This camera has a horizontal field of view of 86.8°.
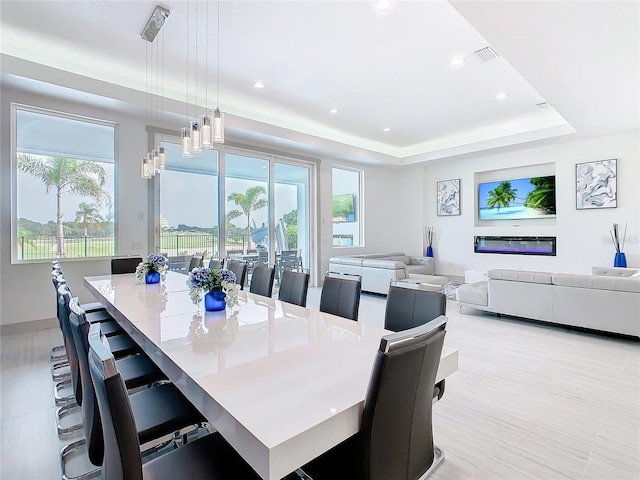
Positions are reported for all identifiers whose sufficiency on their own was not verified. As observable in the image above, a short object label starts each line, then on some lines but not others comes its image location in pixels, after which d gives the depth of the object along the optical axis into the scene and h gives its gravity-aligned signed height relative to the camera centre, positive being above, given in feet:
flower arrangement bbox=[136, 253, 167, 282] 10.47 -0.80
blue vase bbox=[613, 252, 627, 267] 19.03 -1.14
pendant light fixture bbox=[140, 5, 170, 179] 10.09 +6.74
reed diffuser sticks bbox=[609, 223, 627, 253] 19.58 +0.11
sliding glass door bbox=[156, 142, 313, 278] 17.61 +2.01
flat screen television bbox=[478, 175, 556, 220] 22.81 +2.97
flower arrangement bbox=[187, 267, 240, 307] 6.83 -0.84
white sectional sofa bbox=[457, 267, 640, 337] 11.67 -2.29
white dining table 2.80 -1.52
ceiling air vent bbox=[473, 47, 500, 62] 12.14 +6.84
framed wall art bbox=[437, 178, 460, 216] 26.96 +3.48
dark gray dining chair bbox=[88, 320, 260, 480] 2.79 -1.95
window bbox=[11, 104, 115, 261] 13.52 +2.35
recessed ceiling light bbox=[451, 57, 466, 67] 12.76 +6.86
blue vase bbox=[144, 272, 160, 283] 10.55 -1.15
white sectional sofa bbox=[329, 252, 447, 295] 19.16 -1.88
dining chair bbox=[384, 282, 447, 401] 6.05 -1.25
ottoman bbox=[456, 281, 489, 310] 15.42 -2.61
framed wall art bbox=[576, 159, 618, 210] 19.86 +3.33
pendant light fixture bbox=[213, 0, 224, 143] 8.18 +2.78
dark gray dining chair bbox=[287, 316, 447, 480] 3.22 -1.81
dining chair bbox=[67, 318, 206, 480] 4.06 -2.35
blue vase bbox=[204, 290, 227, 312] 6.94 -1.23
